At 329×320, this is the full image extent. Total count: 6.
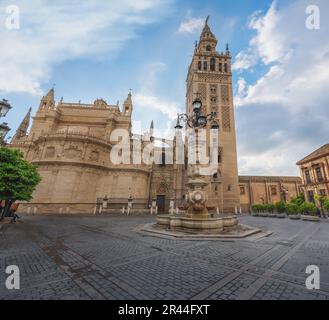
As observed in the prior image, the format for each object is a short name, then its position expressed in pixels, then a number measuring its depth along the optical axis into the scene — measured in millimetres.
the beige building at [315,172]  27125
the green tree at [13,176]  11712
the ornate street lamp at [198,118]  9703
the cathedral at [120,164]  23922
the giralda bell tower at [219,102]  28547
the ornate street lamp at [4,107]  7145
